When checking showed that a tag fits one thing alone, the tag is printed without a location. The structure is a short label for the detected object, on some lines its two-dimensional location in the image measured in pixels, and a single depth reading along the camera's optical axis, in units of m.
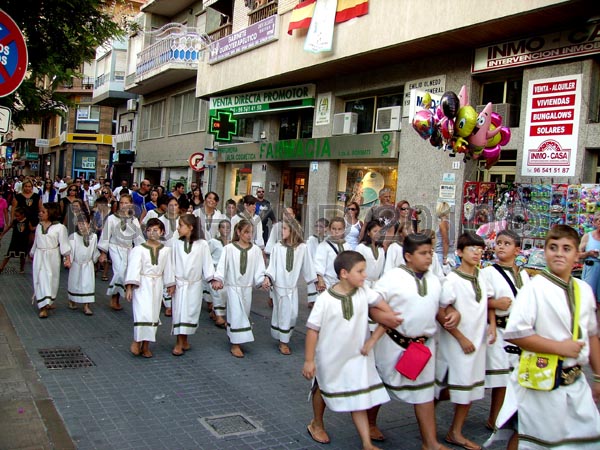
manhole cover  4.70
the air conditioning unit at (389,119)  14.16
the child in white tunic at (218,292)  8.52
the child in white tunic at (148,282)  6.82
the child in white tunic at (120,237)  9.60
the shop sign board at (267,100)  17.50
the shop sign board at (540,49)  9.91
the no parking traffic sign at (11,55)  5.59
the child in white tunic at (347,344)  4.34
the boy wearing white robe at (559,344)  3.35
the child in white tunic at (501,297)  4.92
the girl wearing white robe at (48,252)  8.61
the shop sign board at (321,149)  14.34
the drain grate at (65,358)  6.23
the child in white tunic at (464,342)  4.57
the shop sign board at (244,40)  16.92
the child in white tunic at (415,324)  4.39
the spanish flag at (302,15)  14.99
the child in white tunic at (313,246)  8.94
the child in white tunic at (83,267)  9.02
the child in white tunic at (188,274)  7.11
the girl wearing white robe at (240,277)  7.22
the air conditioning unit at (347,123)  15.77
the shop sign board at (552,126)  10.29
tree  8.76
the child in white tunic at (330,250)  7.73
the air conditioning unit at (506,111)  11.65
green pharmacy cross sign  20.34
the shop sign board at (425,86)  12.94
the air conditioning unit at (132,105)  32.25
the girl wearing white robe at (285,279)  7.47
